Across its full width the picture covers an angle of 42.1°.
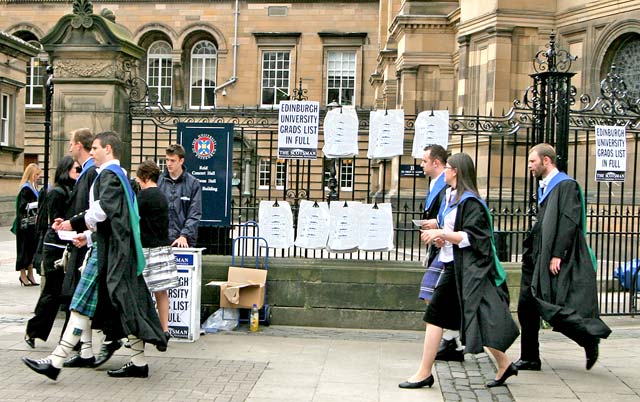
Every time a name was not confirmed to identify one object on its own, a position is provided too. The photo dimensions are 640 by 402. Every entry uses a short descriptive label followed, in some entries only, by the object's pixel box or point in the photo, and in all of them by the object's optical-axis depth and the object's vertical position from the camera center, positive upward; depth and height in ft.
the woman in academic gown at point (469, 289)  22.06 -2.49
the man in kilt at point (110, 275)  21.90 -2.29
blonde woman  41.81 -1.71
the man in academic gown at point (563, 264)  24.08 -1.93
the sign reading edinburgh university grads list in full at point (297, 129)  31.83 +2.43
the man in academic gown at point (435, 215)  24.44 -0.60
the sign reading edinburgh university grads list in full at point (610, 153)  32.94 +1.85
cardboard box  29.96 -3.47
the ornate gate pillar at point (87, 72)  32.24 +4.54
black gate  31.60 +2.89
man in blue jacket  28.89 -0.27
